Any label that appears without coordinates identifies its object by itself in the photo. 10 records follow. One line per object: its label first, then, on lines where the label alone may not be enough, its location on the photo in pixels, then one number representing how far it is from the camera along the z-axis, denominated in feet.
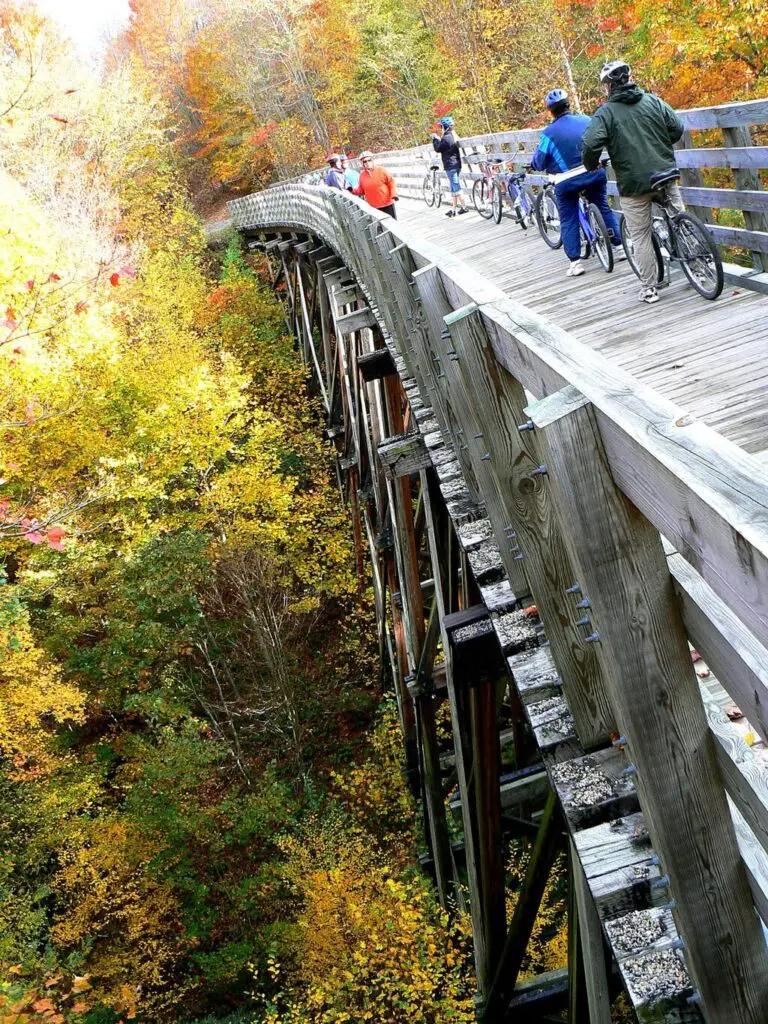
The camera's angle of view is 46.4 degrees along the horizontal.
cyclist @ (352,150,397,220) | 38.99
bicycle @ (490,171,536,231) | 36.99
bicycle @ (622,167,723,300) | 18.56
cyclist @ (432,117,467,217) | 44.86
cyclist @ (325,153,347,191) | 53.09
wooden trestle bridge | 4.72
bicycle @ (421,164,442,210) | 52.80
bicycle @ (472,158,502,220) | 42.01
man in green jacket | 19.15
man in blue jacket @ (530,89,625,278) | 24.35
